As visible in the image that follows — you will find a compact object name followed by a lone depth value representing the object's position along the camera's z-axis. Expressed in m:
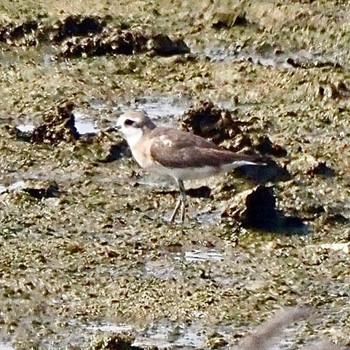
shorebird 9.70
